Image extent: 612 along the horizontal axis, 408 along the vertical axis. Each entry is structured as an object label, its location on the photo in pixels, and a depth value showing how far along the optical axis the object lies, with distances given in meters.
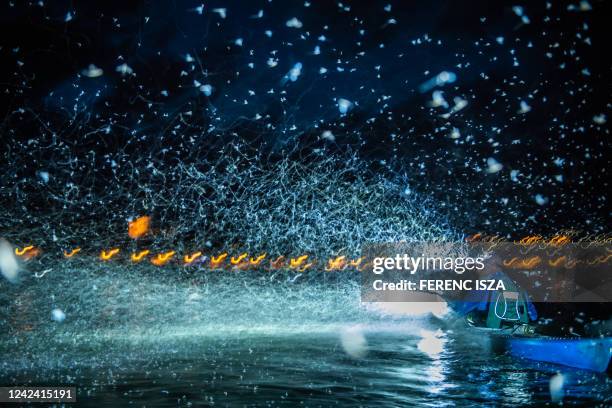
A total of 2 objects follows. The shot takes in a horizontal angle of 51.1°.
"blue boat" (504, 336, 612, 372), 14.29
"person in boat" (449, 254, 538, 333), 19.66
